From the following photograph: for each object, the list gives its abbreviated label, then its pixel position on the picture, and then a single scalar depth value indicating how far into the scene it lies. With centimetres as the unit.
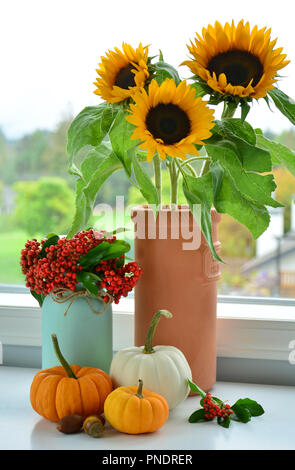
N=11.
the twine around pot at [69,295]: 94
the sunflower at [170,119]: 83
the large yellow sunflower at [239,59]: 85
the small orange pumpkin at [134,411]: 83
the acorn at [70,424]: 86
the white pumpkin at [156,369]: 90
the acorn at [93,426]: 85
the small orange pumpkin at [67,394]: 87
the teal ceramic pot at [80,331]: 96
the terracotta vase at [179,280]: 97
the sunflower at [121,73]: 88
